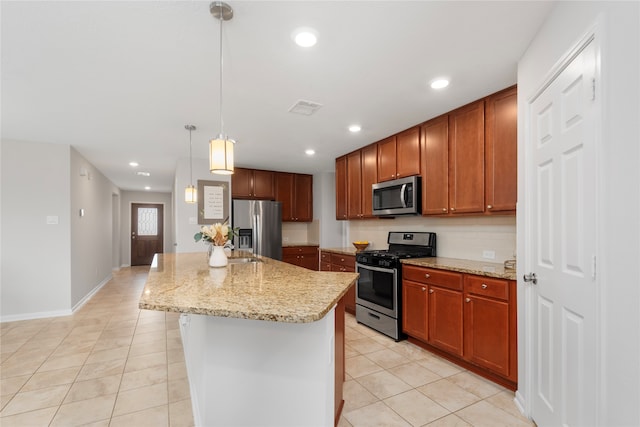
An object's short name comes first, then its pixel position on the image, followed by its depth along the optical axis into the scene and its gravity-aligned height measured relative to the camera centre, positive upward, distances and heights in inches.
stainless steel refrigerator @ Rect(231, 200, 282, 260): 205.3 -9.1
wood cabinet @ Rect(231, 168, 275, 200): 213.0 +20.2
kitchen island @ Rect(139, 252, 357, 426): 54.6 -26.9
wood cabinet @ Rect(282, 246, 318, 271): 223.0 -30.3
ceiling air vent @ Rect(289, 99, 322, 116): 109.8 +38.0
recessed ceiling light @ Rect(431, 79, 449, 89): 94.0 +38.9
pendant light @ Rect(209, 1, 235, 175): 71.1 +13.2
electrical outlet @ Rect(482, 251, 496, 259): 115.5 -15.5
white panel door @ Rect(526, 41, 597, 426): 51.1 -5.8
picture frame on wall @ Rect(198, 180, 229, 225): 199.3 +7.9
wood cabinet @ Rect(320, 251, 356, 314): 161.1 -28.1
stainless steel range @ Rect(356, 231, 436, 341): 126.9 -28.5
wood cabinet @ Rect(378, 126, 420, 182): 135.5 +26.4
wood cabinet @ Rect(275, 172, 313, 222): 232.1 +13.4
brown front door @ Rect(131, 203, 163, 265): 359.6 -21.1
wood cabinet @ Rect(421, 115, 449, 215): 121.0 +18.4
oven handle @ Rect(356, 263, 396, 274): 128.0 -23.8
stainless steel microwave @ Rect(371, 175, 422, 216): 133.2 +7.2
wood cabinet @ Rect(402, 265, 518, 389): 88.0 -33.9
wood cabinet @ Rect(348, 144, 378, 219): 163.3 +18.0
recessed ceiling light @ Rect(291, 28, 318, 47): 69.1 +39.4
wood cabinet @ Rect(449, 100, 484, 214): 106.9 +19.0
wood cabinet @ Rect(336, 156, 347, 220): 186.4 +15.2
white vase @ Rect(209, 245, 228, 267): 93.5 -13.2
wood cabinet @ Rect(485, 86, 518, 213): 95.4 +19.3
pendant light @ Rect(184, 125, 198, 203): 155.3 +9.3
